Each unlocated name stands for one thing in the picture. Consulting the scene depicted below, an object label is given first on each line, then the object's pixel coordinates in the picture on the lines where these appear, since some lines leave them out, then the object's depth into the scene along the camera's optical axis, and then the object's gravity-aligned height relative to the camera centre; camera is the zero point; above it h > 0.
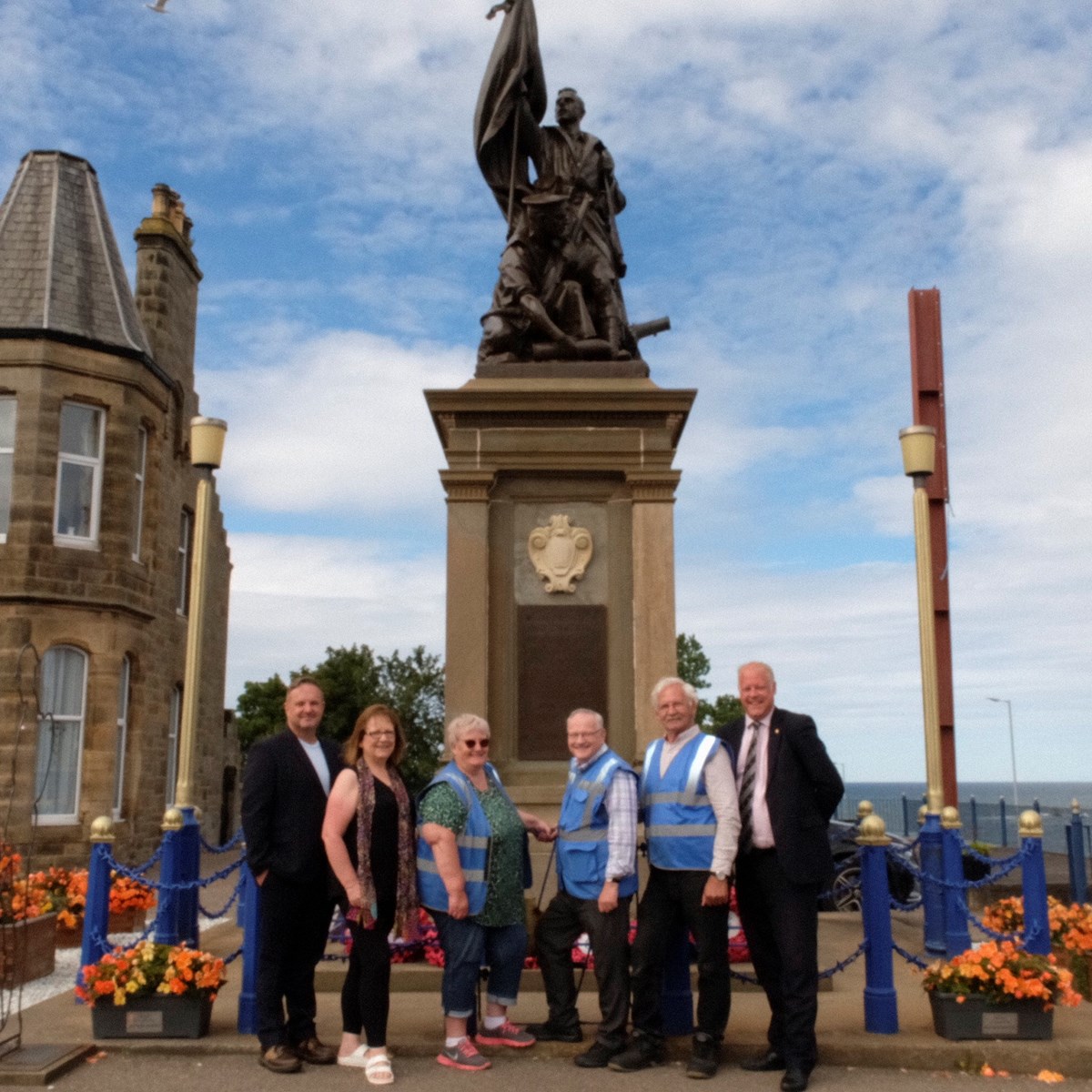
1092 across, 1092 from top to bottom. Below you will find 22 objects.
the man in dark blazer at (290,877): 6.02 -0.59
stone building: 18.45 +3.89
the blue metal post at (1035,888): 7.00 -0.73
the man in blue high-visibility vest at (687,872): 5.98 -0.56
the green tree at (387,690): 33.34 +1.94
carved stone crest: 9.32 +1.60
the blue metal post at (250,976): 6.63 -1.21
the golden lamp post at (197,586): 7.89 +1.16
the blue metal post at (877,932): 6.56 -0.94
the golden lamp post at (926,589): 7.66 +1.14
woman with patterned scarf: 5.79 -0.53
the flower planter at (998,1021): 6.34 -1.36
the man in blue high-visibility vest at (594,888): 6.05 -0.65
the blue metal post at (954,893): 8.20 -0.87
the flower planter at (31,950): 8.87 -1.49
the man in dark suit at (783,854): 5.93 -0.46
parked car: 13.11 -1.32
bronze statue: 10.22 +4.73
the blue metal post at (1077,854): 12.69 -0.98
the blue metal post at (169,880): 7.34 -0.75
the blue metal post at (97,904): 7.55 -0.95
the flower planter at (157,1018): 6.48 -1.40
